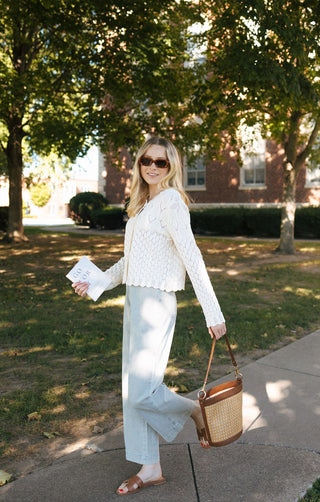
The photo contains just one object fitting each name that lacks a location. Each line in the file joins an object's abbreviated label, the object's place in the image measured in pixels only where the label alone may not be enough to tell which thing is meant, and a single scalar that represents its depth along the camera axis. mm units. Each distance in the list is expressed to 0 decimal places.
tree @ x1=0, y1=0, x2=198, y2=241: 10094
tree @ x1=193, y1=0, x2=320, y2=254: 7867
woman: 2574
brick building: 20328
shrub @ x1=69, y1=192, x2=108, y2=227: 26609
